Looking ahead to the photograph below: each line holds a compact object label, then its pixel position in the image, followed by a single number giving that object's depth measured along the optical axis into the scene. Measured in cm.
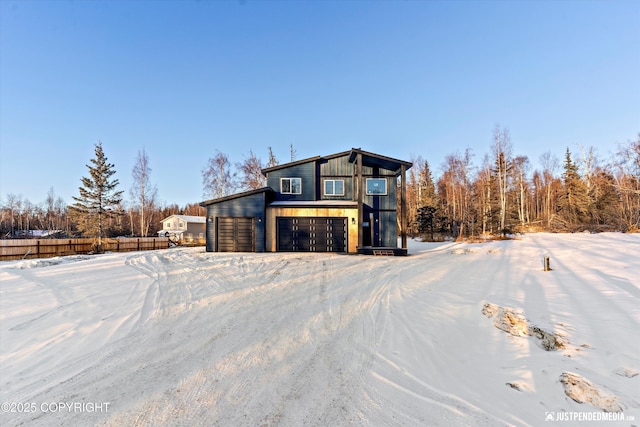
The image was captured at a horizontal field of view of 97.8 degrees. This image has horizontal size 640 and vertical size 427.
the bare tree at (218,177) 3512
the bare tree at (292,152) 3798
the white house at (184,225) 5022
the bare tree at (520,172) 3328
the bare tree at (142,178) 3350
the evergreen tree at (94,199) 2666
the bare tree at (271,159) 3750
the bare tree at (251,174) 3597
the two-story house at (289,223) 1738
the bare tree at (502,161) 2506
